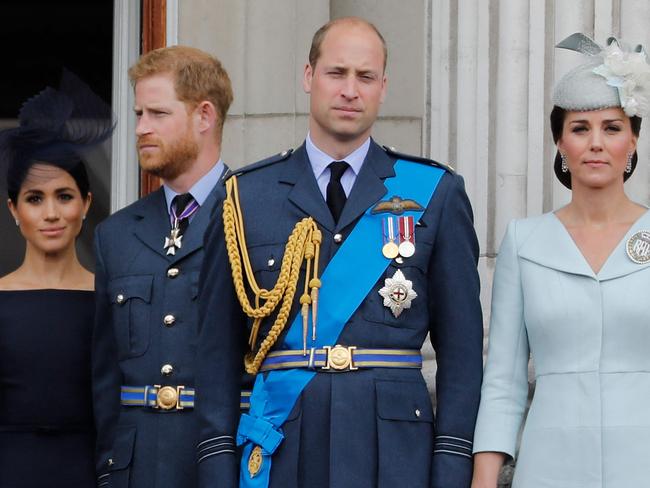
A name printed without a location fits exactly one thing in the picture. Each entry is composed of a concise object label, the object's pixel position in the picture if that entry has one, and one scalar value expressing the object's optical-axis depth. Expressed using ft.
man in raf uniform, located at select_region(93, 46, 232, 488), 37.68
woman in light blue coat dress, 32.42
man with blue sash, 33.65
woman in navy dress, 38.93
